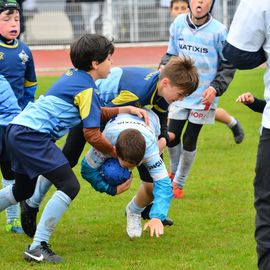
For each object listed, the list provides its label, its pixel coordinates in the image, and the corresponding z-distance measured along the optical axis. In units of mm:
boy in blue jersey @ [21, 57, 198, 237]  13086
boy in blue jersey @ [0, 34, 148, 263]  12344
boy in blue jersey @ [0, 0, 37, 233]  14305
